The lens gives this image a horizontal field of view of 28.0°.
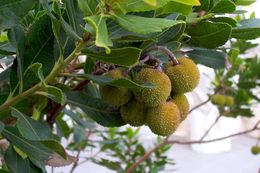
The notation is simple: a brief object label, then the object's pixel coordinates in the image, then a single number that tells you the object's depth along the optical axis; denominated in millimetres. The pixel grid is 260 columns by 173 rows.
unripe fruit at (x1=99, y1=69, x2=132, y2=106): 256
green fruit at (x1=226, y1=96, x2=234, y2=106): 626
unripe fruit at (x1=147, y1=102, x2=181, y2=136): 253
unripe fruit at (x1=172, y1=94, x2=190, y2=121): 269
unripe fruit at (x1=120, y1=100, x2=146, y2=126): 261
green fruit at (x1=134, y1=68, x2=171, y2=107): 246
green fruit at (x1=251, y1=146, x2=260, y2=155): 1532
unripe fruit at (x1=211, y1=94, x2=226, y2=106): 609
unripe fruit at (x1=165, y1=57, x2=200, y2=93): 260
